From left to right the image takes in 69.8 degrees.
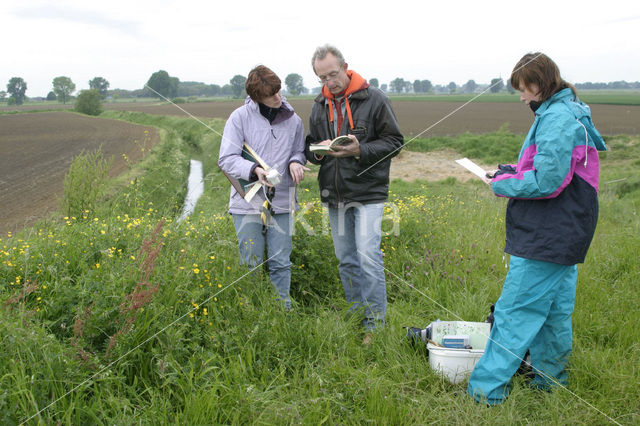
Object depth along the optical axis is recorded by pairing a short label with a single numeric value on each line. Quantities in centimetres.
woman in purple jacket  305
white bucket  251
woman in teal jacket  208
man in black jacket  289
